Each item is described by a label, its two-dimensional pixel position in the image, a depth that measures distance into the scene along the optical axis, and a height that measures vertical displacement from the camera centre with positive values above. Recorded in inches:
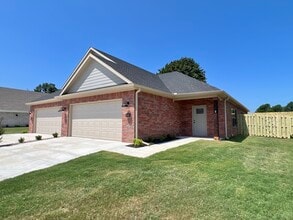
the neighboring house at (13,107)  1147.9 +72.8
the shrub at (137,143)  364.2 -48.3
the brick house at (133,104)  417.7 +36.7
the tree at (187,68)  1235.9 +344.3
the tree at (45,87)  2455.3 +416.5
